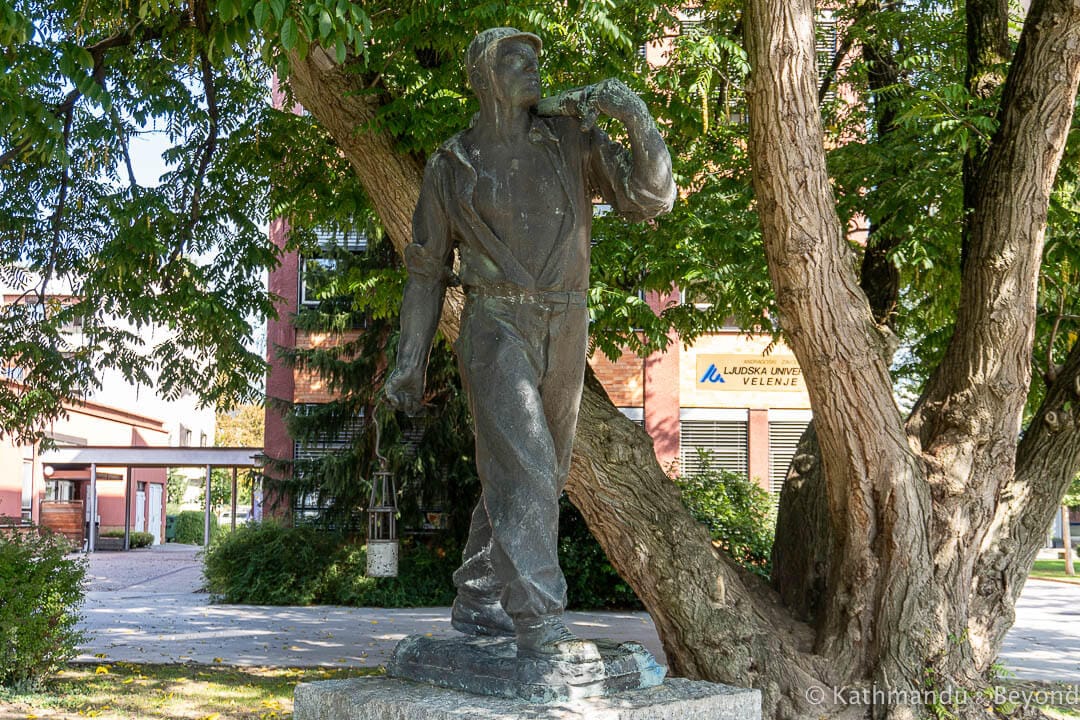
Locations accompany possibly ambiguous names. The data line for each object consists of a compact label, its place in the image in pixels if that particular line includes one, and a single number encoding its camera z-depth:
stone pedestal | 3.49
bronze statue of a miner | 3.91
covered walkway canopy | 29.88
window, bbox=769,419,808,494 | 22.92
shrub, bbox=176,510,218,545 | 46.16
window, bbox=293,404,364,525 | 20.08
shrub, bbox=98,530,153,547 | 37.47
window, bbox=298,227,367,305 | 19.42
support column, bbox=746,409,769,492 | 22.78
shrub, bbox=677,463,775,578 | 16.28
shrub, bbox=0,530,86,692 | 9.18
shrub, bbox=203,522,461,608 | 18.14
